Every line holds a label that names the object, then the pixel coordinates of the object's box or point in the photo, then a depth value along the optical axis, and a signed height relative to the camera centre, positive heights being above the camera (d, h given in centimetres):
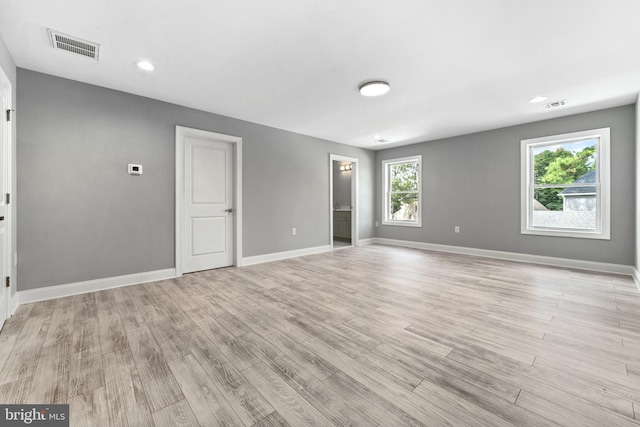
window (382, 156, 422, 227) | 637 +55
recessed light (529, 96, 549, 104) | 358 +157
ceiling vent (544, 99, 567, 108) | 375 +158
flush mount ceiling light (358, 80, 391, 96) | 308 +150
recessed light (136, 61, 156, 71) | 270 +154
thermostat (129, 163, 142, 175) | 342 +58
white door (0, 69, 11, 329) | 227 +19
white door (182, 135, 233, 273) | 400 +14
